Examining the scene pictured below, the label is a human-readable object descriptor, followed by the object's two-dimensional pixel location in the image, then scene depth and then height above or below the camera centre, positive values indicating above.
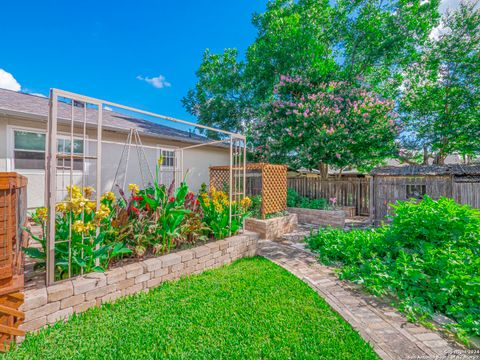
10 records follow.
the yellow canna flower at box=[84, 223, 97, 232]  2.55 -0.52
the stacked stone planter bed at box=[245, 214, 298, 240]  5.96 -1.22
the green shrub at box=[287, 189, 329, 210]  8.56 -0.76
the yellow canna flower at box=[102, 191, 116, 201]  3.29 -0.22
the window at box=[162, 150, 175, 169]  9.02 +0.94
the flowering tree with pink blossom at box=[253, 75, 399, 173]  8.88 +2.47
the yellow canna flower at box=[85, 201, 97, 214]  2.64 -0.29
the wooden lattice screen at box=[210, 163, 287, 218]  6.52 -0.09
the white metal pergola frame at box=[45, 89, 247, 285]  2.35 +0.04
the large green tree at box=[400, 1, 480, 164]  9.75 +4.40
